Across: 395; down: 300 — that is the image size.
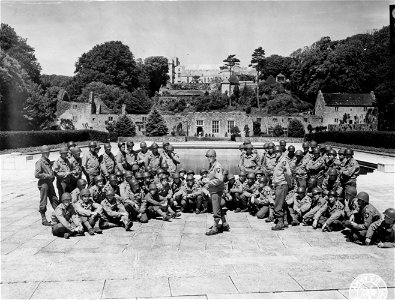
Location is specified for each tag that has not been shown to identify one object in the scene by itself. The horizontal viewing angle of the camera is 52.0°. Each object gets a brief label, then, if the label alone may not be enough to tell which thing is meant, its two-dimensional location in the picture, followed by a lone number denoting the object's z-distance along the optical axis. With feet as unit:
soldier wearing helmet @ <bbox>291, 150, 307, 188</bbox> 35.94
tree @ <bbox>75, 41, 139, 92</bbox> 261.24
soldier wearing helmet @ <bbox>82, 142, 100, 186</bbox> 35.35
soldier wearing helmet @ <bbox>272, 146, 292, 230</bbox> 29.14
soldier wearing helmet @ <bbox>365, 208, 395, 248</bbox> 24.77
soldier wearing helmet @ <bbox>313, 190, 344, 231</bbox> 29.12
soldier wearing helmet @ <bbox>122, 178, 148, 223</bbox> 31.45
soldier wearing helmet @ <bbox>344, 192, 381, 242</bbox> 25.73
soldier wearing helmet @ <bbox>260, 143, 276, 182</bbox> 36.50
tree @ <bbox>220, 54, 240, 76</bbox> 283.79
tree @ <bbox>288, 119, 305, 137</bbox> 177.27
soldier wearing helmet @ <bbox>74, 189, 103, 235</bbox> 28.40
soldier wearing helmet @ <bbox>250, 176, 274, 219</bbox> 32.81
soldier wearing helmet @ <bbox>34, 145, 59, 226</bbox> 30.42
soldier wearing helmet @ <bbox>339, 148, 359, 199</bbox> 32.96
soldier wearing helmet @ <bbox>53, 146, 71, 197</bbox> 31.91
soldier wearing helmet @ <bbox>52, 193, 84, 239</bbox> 27.35
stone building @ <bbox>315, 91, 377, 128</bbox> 197.77
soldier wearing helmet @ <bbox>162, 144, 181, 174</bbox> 38.73
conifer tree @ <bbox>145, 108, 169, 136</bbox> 172.45
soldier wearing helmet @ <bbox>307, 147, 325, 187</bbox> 36.14
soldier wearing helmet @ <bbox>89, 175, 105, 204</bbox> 30.81
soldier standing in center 27.22
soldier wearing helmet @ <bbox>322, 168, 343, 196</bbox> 32.88
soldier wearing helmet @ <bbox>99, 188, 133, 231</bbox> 29.50
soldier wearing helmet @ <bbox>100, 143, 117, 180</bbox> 35.65
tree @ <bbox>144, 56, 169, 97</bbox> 336.14
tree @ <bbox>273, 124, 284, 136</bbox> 178.75
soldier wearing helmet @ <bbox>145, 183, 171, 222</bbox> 32.17
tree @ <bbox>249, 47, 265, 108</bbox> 258.98
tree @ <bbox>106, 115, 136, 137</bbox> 172.45
